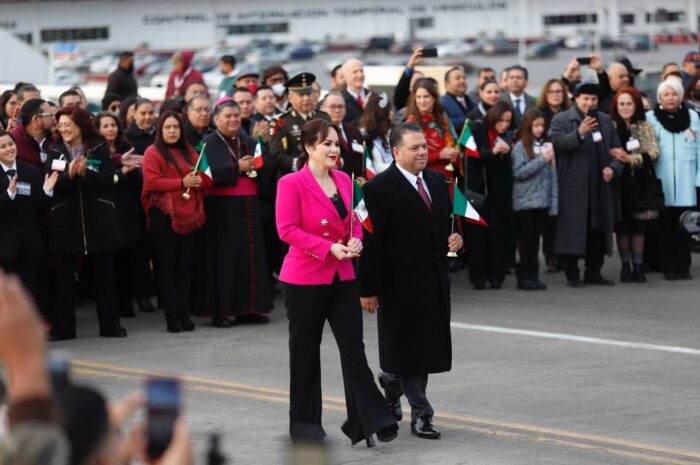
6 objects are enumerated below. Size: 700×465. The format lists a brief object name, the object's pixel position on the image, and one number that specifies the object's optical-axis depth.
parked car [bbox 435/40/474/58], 110.69
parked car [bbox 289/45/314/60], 112.00
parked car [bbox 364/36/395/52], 115.39
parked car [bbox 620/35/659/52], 100.31
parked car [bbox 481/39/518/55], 109.88
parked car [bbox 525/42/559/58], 104.94
